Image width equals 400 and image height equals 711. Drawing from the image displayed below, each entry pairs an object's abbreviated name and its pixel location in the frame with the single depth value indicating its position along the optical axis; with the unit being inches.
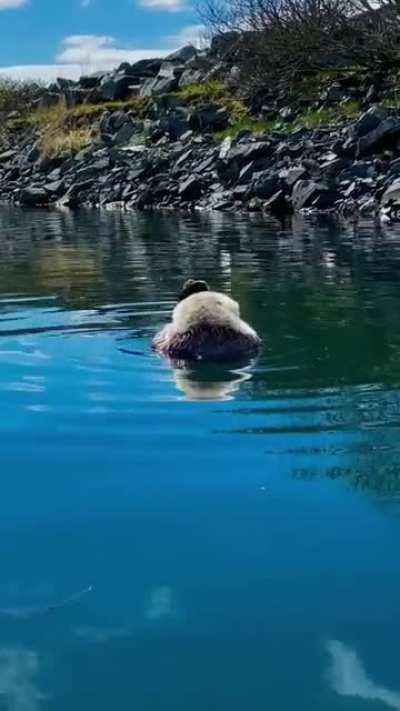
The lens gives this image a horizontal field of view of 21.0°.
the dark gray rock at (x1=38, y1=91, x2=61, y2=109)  2893.7
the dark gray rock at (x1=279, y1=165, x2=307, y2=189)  1303.0
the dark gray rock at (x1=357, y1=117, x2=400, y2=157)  1309.1
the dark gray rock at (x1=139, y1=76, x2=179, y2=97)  2466.8
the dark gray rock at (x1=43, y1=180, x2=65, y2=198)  1936.5
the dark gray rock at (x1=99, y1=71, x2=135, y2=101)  2647.6
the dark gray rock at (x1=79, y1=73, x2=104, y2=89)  2821.6
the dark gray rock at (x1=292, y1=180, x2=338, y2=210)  1238.3
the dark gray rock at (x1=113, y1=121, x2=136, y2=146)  2103.8
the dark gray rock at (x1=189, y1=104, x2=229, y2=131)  1987.0
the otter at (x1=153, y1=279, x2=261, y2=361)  332.5
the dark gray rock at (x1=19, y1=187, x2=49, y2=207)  1913.1
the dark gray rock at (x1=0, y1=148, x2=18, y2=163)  2516.1
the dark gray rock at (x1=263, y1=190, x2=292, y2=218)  1282.0
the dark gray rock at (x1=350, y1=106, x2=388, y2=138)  1366.9
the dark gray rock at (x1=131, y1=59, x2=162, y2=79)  2711.6
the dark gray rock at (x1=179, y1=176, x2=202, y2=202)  1541.6
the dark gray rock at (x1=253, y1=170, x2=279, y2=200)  1349.7
